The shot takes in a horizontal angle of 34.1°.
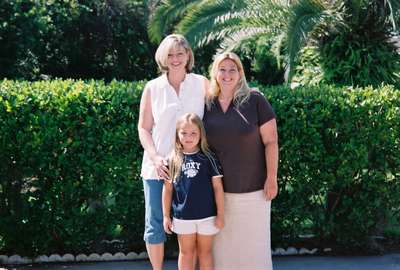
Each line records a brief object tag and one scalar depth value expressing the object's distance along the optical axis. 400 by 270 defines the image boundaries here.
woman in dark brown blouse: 4.34
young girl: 4.35
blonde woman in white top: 4.49
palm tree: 8.46
